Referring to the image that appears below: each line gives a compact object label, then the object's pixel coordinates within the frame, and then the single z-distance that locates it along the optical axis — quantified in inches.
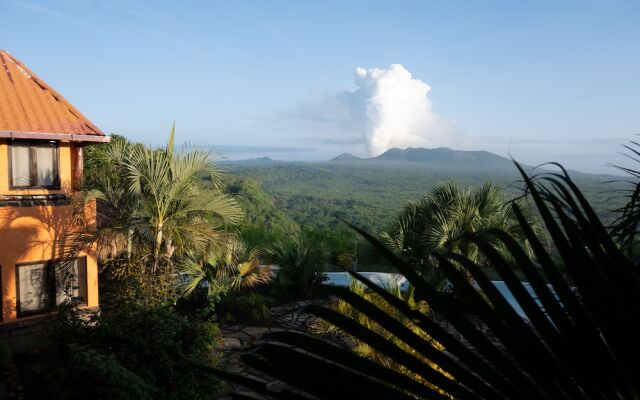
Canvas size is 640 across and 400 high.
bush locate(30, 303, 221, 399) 233.3
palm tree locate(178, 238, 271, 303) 420.2
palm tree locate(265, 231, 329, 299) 504.1
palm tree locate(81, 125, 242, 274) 366.9
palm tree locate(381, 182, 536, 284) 459.5
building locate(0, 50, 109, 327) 343.9
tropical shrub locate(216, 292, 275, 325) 420.5
